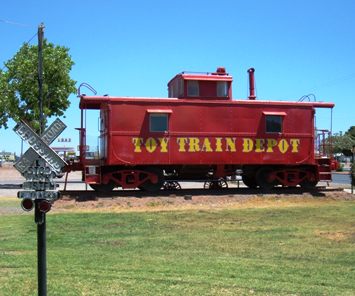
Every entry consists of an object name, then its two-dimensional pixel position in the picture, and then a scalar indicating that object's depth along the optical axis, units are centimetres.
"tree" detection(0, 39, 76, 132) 2959
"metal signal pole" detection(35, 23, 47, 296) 561
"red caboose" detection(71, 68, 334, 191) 1989
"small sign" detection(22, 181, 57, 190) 569
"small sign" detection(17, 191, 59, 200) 568
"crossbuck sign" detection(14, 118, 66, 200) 568
